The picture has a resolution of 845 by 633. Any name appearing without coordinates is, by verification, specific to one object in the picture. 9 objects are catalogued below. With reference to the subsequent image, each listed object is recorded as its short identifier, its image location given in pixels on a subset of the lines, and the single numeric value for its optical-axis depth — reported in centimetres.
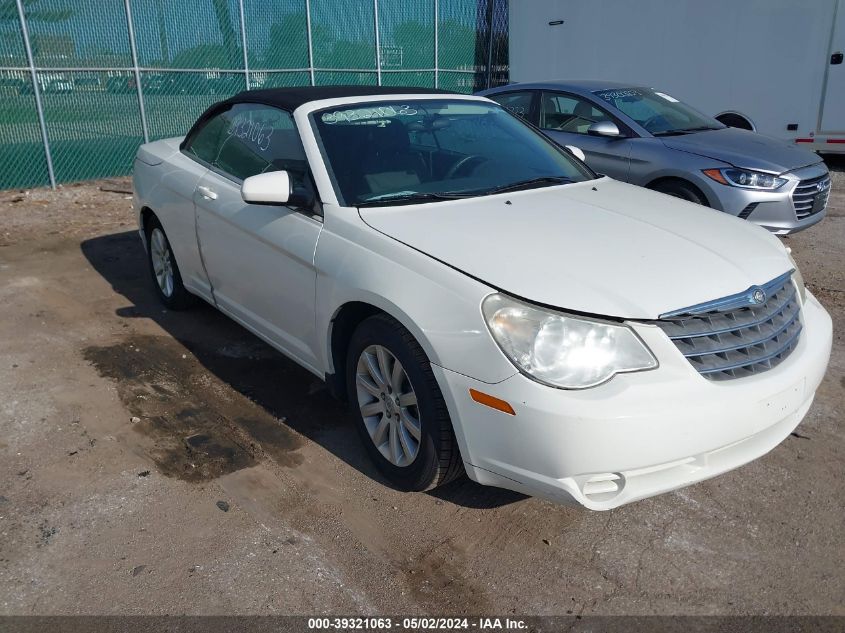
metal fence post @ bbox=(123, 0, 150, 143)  1073
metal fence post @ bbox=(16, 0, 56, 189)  974
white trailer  1089
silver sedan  642
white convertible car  257
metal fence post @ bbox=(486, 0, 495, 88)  1695
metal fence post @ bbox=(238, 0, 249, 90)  1195
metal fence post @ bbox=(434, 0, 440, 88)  1538
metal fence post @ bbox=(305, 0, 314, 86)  1299
